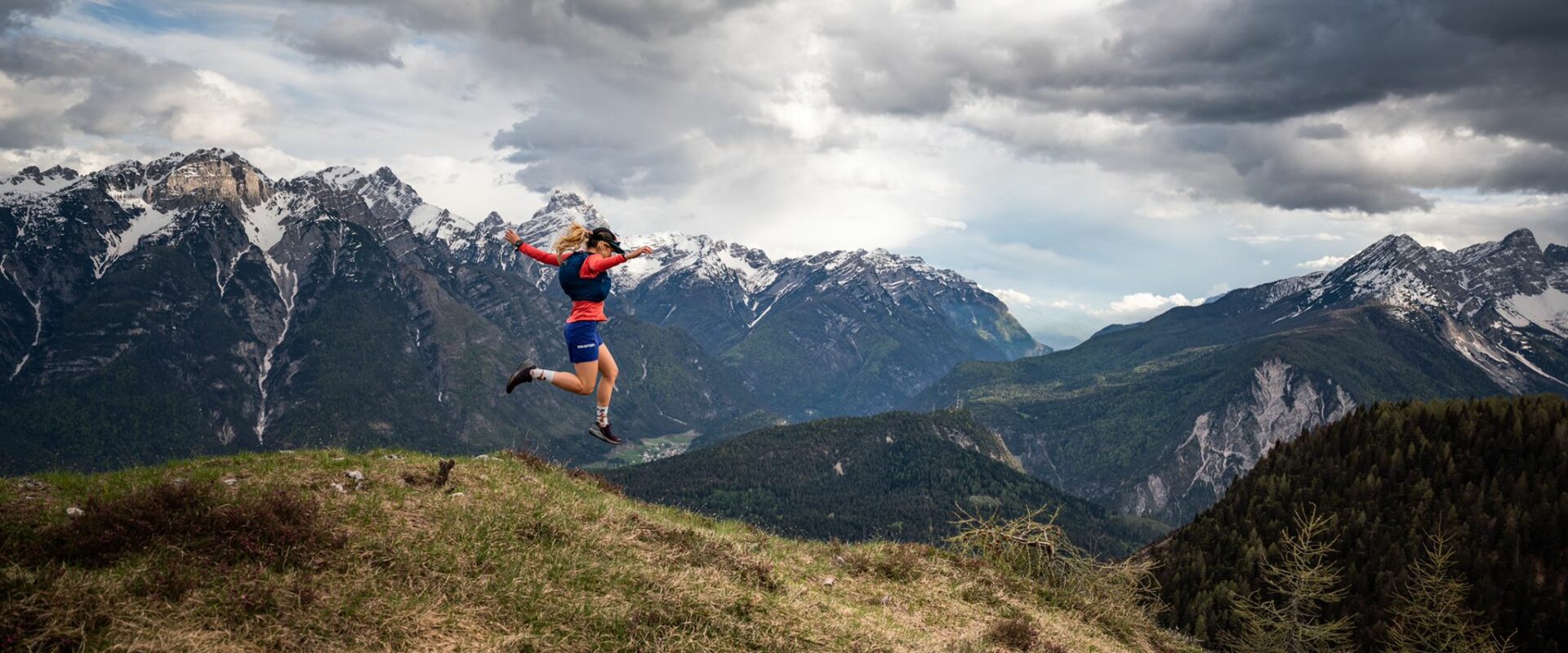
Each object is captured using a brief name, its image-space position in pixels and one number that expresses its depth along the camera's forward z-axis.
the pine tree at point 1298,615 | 25.39
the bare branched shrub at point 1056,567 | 19.97
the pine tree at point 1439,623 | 32.77
